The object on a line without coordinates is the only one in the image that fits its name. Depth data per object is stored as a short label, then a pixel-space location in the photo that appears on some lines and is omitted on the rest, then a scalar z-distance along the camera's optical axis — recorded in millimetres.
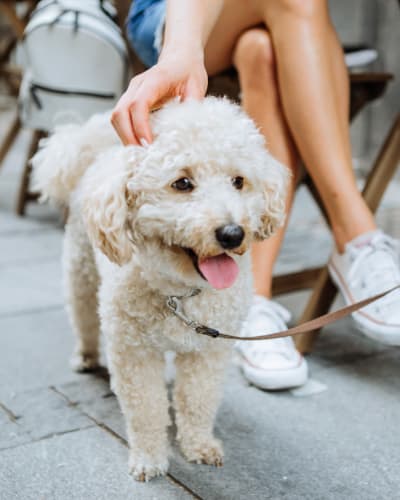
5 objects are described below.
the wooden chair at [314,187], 1670
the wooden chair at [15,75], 2672
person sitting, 1511
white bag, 2159
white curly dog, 1203
